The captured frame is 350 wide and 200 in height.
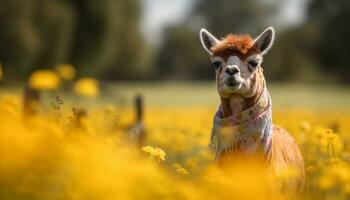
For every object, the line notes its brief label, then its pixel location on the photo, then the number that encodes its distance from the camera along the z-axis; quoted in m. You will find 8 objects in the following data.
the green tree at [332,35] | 125.19
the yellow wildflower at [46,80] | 15.97
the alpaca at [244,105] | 11.49
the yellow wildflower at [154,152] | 10.32
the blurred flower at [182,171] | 10.25
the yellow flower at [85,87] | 15.08
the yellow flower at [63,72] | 16.88
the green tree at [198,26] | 180.62
